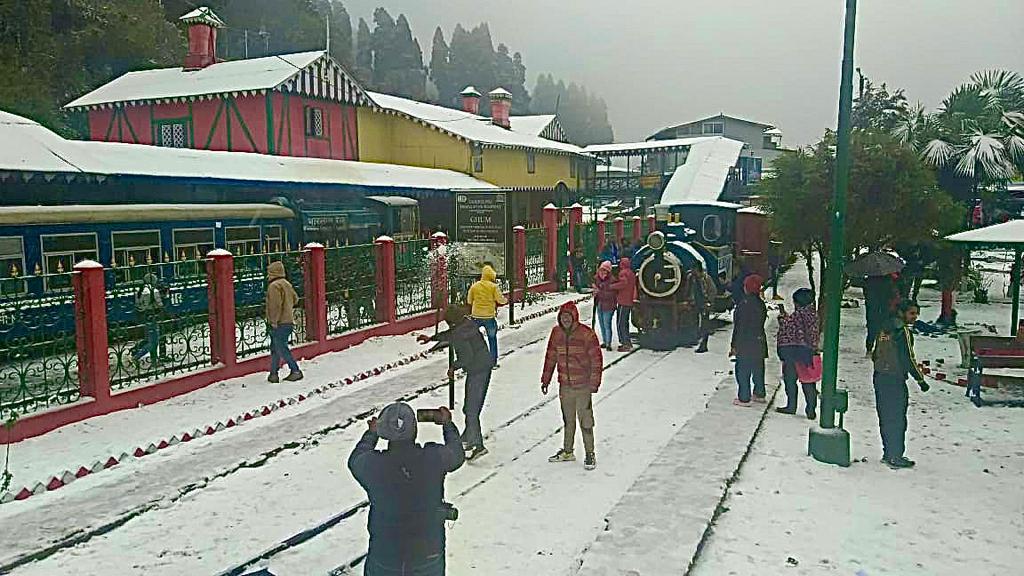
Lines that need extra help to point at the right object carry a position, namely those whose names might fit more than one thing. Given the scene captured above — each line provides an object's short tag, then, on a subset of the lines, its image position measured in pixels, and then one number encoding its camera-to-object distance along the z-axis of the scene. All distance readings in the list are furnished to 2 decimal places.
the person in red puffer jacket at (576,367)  8.05
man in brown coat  11.68
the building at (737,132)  69.50
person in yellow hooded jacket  12.45
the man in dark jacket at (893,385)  8.39
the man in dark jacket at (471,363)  8.10
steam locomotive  14.95
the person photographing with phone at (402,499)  4.10
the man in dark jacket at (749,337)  10.73
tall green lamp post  8.48
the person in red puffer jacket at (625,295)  14.60
